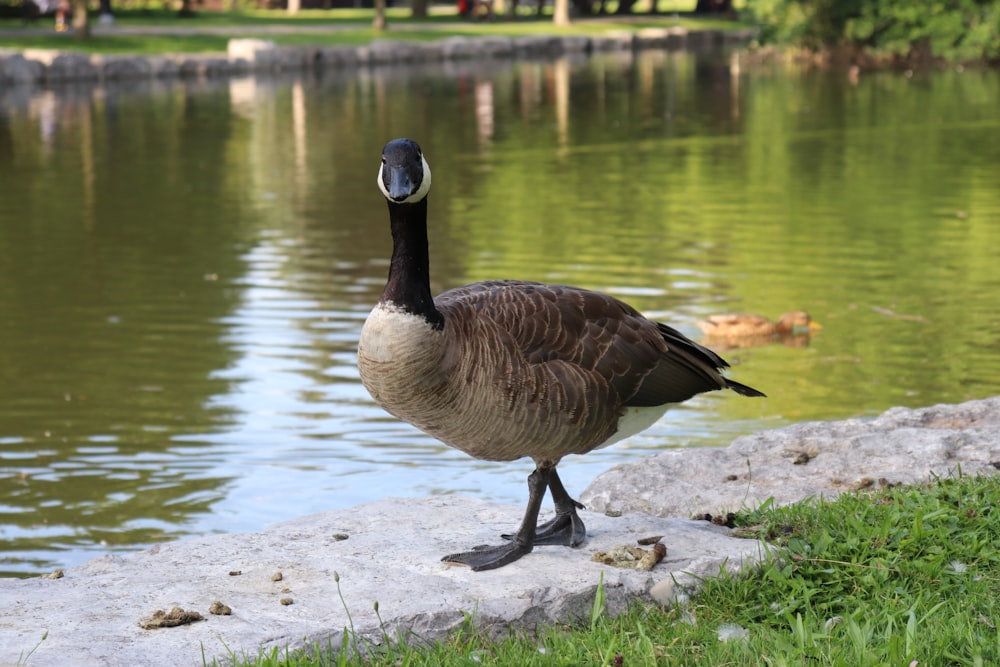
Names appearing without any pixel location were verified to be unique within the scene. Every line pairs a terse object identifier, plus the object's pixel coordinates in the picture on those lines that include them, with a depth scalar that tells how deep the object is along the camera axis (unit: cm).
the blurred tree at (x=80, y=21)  4666
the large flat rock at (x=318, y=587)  454
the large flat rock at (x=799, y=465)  637
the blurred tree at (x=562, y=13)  6675
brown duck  1192
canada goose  480
